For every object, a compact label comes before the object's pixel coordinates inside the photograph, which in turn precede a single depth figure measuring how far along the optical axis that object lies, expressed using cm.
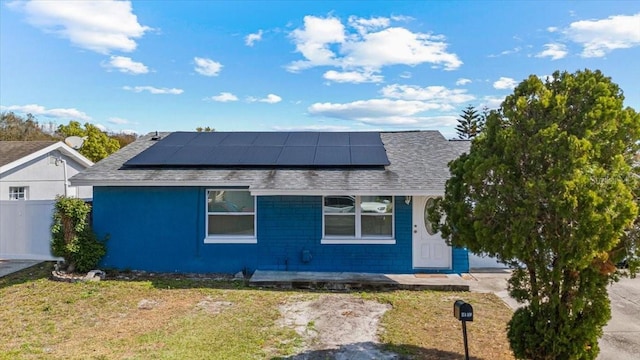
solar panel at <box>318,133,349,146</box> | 1274
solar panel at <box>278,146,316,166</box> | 1113
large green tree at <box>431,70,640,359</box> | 389
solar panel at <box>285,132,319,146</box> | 1272
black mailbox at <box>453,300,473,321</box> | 464
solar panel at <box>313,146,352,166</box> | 1109
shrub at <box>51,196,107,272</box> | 978
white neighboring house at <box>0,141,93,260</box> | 1156
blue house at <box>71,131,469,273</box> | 1021
